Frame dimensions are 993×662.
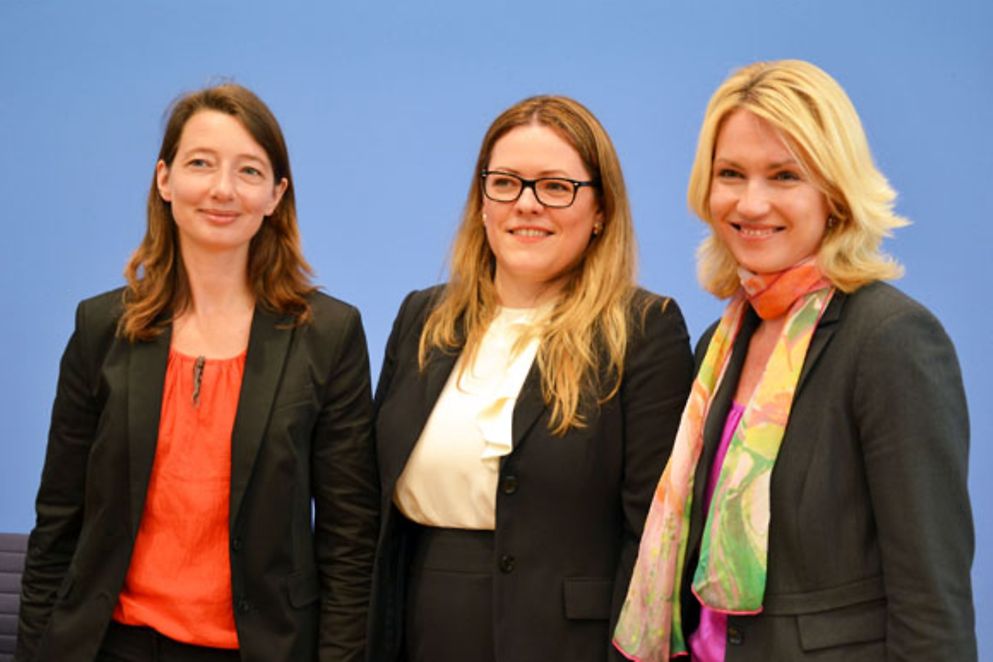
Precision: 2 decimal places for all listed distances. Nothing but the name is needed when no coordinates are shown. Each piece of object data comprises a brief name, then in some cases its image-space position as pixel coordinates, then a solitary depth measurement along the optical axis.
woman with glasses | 2.09
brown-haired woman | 2.15
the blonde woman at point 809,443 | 1.68
